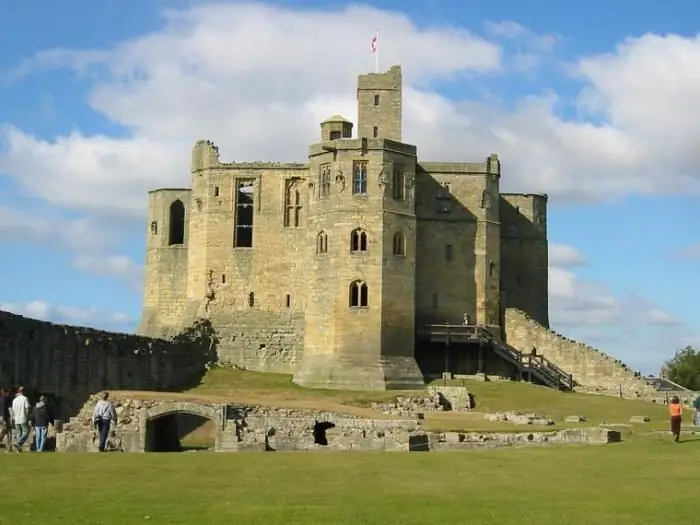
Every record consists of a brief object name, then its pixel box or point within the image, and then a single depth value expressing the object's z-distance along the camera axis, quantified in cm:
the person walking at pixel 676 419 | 3397
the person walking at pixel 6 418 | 3219
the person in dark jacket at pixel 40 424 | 3244
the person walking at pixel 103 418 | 3281
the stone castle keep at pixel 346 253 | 5959
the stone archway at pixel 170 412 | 3838
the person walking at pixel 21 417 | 3222
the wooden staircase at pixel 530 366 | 6338
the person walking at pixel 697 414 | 4066
